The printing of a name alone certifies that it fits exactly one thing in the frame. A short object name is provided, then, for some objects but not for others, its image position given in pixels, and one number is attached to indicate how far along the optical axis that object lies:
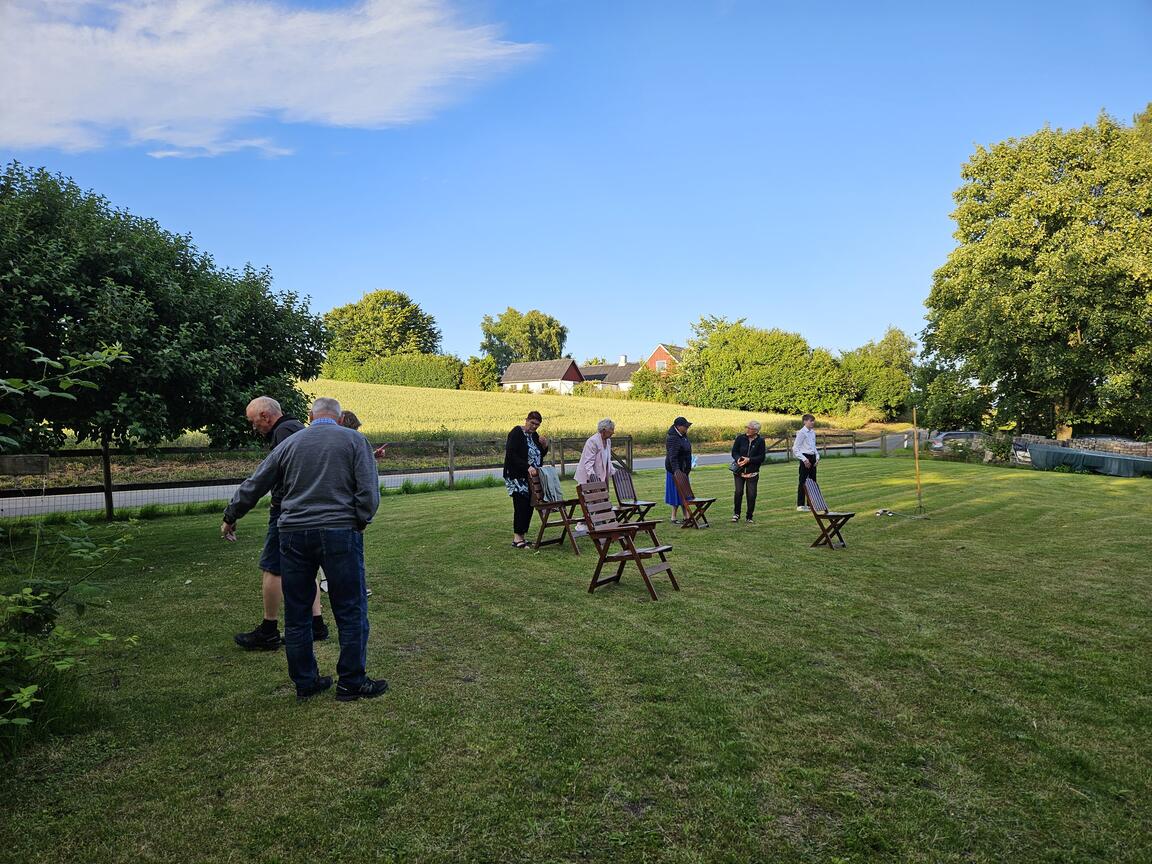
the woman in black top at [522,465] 9.90
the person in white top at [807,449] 13.26
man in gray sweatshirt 4.54
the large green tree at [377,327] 88.25
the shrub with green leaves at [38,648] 3.90
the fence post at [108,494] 13.46
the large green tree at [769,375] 64.94
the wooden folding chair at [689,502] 11.72
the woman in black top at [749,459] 12.26
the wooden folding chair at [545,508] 9.97
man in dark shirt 5.41
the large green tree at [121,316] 9.02
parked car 31.48
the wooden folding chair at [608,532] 7.37
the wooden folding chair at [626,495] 10.63
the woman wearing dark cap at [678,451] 11.88
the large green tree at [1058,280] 27.42
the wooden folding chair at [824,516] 9.91
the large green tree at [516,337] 115.31
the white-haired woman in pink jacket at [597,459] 9.77
